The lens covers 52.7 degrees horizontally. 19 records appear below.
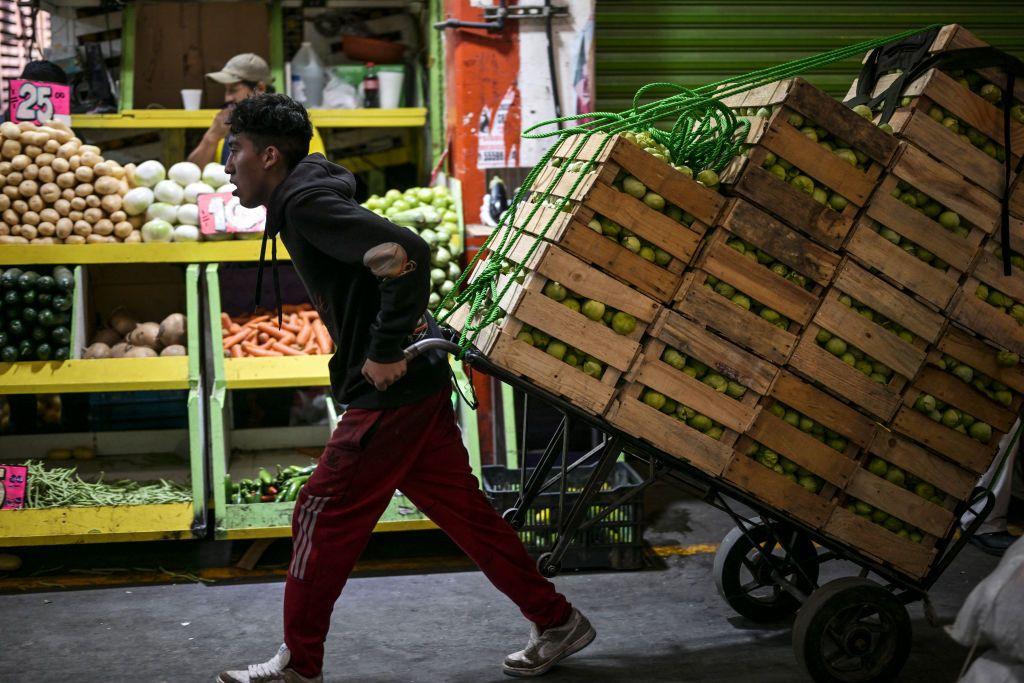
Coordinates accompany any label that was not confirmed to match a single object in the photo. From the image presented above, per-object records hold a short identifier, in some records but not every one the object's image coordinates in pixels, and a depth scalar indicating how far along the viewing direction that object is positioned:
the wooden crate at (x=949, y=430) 3.84
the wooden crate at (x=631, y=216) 3.54
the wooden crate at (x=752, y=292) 3.65
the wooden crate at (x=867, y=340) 3.73
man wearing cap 6.72
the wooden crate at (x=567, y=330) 3.56
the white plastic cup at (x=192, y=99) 7.04
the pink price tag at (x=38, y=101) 5.78
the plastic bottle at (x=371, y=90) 7.22
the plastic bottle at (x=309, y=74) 7.39
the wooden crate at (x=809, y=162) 3.60
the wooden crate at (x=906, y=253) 3.71
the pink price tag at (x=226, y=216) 5.57
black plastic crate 5.23
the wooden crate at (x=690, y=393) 3.65
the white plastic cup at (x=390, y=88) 7.21
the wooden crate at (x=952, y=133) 3.69
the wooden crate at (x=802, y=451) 3.76
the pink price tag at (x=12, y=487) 5.25
